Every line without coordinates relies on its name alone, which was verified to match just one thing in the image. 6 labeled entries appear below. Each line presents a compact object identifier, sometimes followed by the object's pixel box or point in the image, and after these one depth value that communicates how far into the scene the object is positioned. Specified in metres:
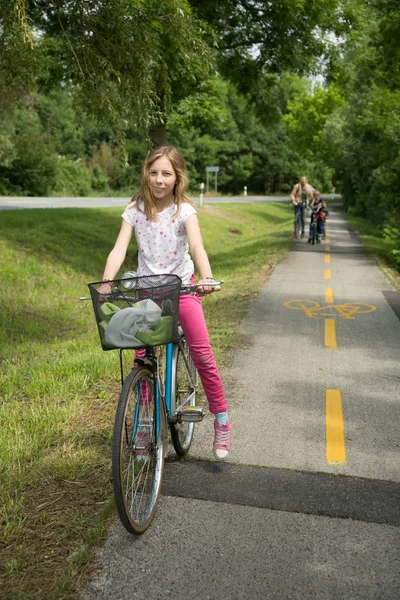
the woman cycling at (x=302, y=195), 20.18
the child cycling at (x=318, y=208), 20.22
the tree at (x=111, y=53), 7.92
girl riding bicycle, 3.92
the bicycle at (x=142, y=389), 3.33
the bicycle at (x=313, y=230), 20.64
